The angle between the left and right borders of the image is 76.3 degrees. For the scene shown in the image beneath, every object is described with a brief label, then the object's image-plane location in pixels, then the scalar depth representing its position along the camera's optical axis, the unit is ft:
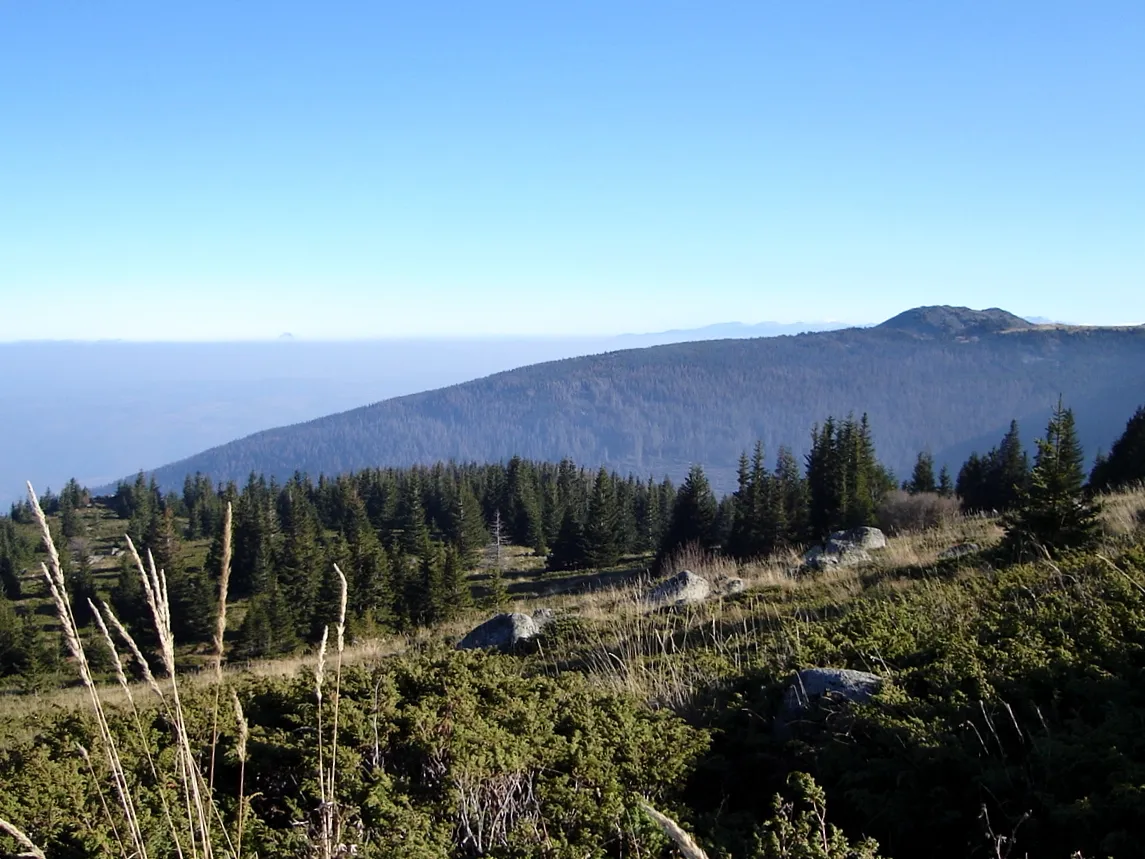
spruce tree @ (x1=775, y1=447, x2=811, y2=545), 136.46
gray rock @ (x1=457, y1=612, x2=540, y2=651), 31.22
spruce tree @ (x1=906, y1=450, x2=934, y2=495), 171.48
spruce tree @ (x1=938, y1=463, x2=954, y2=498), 150.14
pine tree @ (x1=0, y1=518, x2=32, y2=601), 179.83
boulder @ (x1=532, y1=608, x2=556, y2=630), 32.36
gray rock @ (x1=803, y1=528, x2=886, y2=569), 38.68
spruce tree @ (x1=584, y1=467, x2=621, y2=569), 178.29
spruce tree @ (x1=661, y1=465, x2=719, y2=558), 157.28
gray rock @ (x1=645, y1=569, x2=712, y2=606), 35.83
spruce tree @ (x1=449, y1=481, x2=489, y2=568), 194.39
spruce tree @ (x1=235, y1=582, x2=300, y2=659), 117.08
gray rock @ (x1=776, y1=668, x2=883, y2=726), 14.08
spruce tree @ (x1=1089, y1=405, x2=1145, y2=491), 94.32
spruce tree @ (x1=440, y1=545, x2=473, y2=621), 120.67
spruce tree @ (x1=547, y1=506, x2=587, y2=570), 180.24
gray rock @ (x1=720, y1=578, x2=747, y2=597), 35.14
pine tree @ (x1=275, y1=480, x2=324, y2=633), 146.82
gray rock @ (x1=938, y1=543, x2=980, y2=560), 30.96
